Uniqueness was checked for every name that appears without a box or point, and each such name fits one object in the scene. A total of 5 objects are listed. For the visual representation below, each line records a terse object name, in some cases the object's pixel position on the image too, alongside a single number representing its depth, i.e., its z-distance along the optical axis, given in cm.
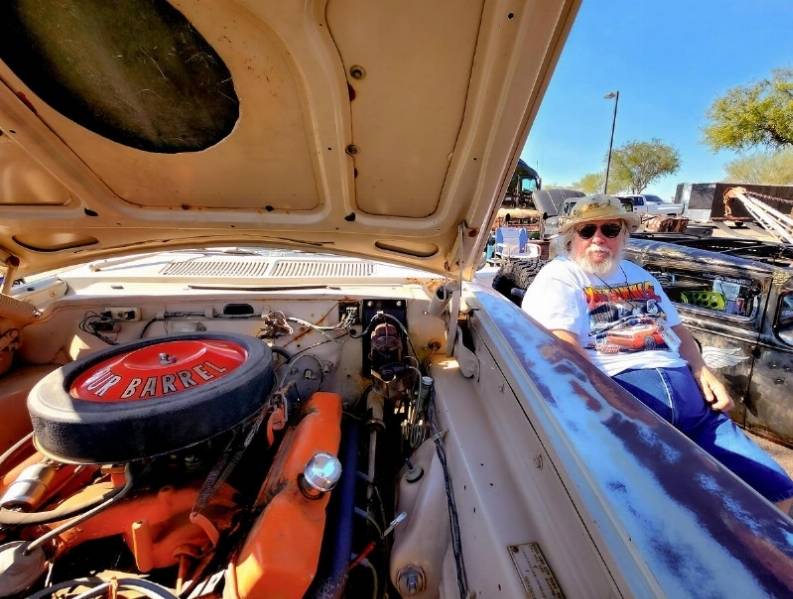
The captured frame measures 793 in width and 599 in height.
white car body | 86
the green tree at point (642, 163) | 3388
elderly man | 175
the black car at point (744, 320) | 274
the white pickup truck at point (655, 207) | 1966
